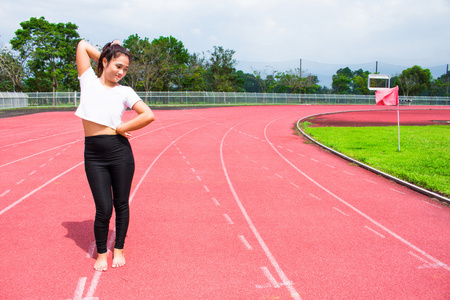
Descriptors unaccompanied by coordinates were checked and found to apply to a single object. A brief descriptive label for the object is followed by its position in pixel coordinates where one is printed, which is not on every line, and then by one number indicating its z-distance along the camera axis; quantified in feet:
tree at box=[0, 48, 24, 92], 149.89
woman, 10.47
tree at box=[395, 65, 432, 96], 222.34
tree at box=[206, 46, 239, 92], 206.69
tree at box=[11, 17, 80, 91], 152.76
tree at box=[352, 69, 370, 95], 226.58
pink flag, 38.93
